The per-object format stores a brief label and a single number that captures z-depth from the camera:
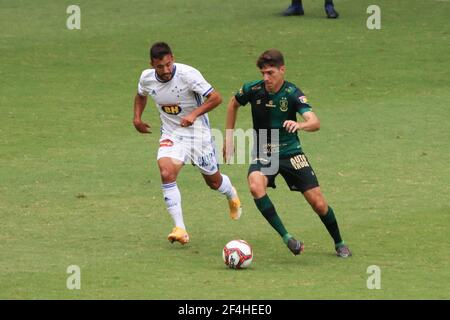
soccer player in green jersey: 12.17
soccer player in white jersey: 12.93
